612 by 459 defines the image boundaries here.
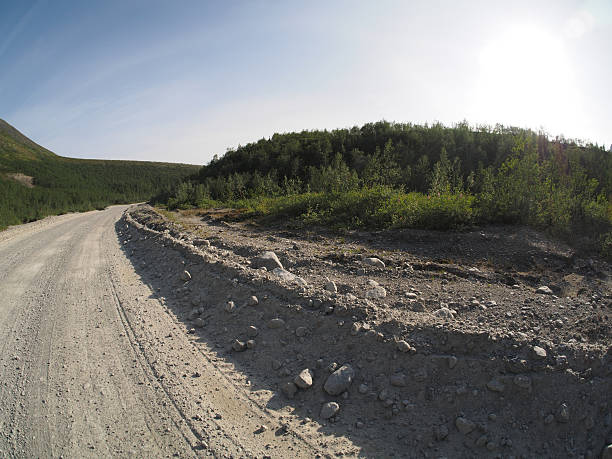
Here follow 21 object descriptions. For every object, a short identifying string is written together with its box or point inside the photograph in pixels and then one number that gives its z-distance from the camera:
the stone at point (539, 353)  2.50
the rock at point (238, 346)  3.46
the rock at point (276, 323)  3.63
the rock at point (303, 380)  2.82
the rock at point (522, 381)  2.37
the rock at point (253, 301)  4.12
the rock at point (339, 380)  2.73
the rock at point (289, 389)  2.79
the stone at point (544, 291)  4.07
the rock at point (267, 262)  5.27
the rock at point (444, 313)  3.35
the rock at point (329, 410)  2.55
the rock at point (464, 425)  2.25
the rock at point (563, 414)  2.19
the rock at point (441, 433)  2.26
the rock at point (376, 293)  3.97
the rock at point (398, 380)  2.66
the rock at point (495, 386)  2.41
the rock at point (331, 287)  4.11
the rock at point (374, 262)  5.11
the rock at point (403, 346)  2.85
